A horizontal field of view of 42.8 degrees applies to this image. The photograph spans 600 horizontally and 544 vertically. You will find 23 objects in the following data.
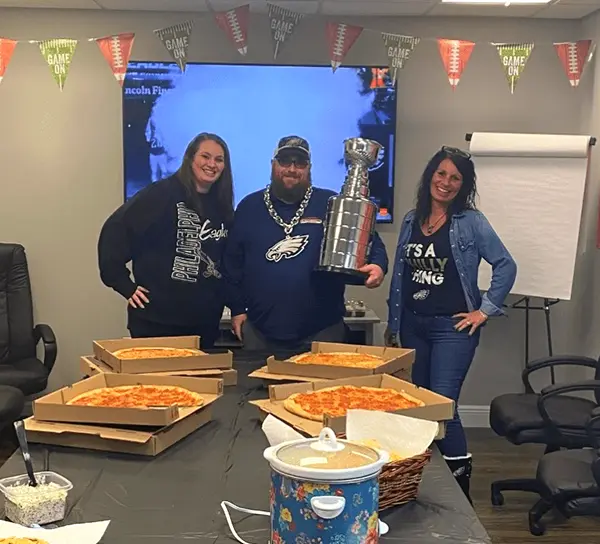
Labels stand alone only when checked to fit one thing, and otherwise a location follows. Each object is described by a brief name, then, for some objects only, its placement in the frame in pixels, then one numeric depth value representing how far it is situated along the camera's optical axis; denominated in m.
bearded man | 2.90
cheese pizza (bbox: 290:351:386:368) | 2.38
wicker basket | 1.40
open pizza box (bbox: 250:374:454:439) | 1.77
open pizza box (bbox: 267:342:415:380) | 2.28
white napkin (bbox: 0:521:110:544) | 1.25
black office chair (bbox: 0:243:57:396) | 4.18
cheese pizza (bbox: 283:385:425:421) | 1.89
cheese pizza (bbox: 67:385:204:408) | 1.92
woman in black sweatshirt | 3.04
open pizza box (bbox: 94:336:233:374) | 2.32
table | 1.35
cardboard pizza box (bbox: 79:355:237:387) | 2.34
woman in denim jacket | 3.11
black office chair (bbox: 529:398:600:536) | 2.51
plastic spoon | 1.46
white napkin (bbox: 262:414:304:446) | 1.48
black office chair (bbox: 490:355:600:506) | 3.08
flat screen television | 4.15
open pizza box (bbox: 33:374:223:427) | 1.74
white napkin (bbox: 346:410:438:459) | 1.52
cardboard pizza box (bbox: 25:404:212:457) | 1.72
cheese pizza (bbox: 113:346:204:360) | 2.41
